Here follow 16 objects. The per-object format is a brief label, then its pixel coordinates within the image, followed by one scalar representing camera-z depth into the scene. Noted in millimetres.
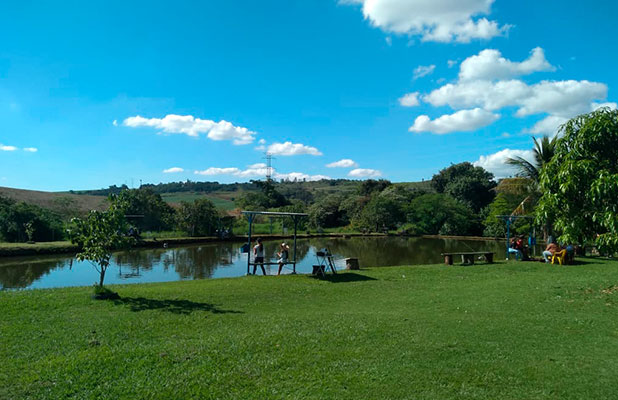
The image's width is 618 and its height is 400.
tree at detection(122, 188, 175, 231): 41094
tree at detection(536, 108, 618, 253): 5266
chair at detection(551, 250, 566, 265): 17672
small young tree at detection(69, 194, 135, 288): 10719
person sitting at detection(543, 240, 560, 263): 18281
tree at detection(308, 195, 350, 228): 59688
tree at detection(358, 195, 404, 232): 53156
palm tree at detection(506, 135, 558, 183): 26094
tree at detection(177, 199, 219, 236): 40531
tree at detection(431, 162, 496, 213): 58906
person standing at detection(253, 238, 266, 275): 16297
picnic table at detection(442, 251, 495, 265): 18688
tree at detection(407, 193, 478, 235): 48906
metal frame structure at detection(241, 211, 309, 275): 16150
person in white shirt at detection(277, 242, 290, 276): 16578
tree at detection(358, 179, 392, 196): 72500
